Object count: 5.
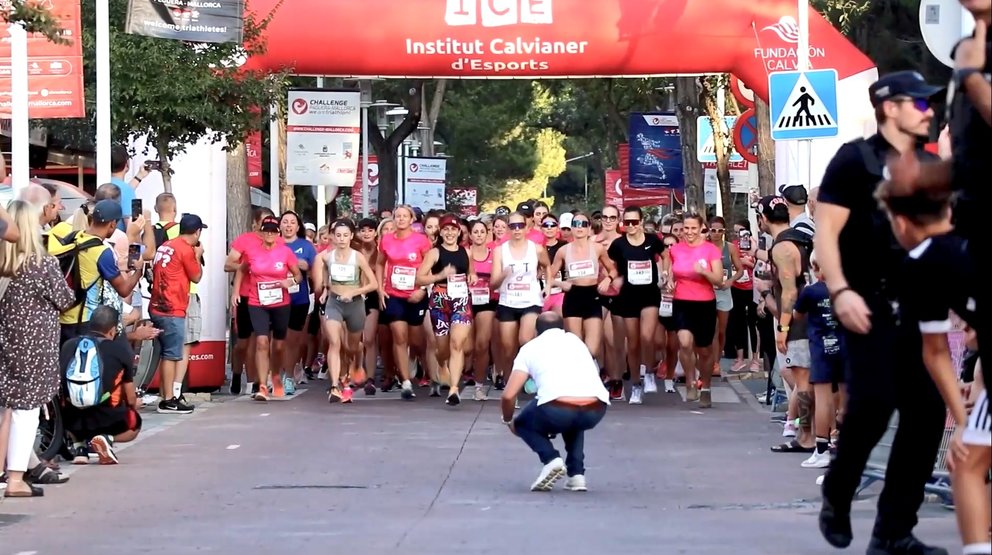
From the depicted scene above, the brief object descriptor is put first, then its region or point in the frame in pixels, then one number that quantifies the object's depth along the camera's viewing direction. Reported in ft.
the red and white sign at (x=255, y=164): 108.06
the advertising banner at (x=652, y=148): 130.11
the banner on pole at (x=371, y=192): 180.14
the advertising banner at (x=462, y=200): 213.66
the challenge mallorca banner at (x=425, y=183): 155.12
